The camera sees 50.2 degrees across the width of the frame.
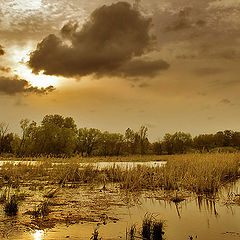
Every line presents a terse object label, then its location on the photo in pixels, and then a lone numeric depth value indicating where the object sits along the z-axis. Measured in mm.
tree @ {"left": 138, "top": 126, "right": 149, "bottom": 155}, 63812
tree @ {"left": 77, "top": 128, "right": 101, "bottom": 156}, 77188
